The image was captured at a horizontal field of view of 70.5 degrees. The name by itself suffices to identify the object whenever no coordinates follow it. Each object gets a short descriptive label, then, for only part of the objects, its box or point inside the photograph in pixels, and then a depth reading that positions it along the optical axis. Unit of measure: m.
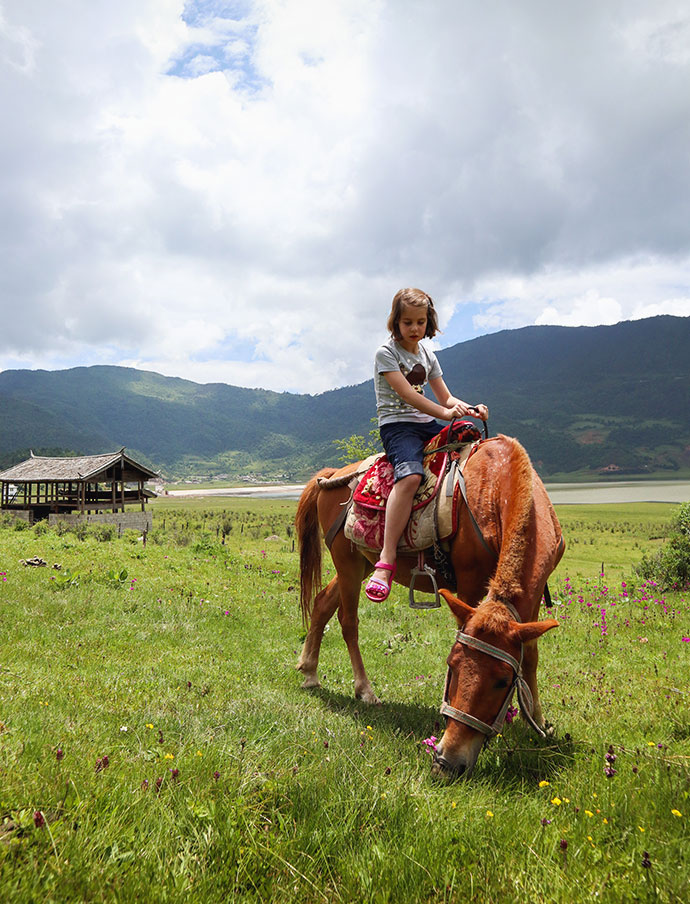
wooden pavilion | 38.78
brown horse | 3.37
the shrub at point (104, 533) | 20.14
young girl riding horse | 4.71
